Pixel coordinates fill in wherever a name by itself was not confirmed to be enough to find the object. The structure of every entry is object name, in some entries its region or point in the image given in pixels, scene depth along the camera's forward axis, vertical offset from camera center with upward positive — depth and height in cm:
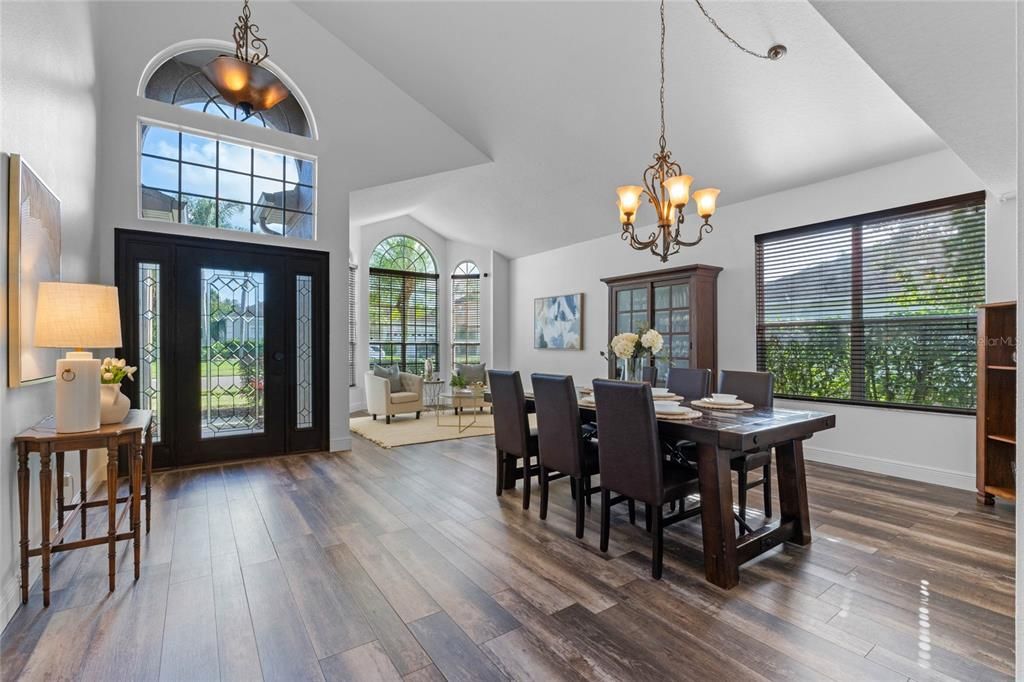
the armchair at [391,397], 653 -82
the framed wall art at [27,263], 192 +35
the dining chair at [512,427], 319 -62
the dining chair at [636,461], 228 -62
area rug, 541 -117
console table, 197 -59
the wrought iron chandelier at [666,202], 260 +82
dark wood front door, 406 -3
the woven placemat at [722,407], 285 -41
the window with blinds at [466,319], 859 +38
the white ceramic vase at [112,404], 234 -33
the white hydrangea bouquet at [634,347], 289 -5
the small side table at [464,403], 636 -91
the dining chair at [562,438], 277 -61
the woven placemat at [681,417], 239 -40
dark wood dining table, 217 -68
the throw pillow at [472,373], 750 -54
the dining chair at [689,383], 356 -34
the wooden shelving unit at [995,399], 319 -41
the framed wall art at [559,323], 698 +27
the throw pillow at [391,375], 683 -52
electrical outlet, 268 -87
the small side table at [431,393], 777 -91
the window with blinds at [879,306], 361 +30
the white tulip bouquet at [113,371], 242 -17
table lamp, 207 +2
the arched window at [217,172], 416 +161
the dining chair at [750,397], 292 -40
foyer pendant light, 200 +116
